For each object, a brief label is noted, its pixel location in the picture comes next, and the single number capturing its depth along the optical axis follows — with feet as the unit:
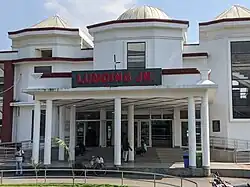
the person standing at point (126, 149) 74.84
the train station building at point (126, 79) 65.51
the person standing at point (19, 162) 64.54
